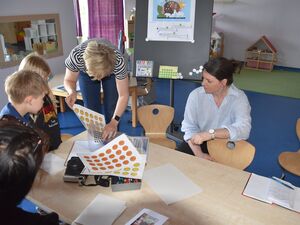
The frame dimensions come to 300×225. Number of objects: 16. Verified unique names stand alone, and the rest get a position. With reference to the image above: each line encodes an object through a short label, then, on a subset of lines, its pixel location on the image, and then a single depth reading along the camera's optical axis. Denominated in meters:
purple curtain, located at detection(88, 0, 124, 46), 5.74
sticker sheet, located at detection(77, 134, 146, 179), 1.45
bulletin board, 2.79
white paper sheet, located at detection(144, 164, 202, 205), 1.44
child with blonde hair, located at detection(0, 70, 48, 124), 1.76
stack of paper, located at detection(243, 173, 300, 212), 1.38
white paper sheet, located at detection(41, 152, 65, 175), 1.67
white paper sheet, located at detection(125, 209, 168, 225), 1.26
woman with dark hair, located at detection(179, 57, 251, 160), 2.09
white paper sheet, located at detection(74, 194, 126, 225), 1.27
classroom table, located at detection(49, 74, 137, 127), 3.64
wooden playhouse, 6.52
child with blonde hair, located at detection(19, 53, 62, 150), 1.97
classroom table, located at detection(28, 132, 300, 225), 1.30
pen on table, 1.51
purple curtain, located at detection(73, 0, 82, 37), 5.40
